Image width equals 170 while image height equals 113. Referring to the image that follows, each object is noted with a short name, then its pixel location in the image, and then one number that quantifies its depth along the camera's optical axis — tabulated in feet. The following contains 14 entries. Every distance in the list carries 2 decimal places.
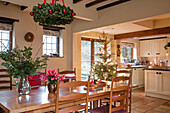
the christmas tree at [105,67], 16.02
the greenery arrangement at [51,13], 5.99
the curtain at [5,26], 12.58
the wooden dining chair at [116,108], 6.90
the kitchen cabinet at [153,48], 24.93
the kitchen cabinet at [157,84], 15.42
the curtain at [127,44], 25.05
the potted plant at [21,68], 6.48
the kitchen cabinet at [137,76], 21.43
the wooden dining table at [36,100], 5.19
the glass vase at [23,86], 6.86
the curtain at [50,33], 15.61
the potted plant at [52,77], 7.15
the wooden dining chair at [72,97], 5.31
